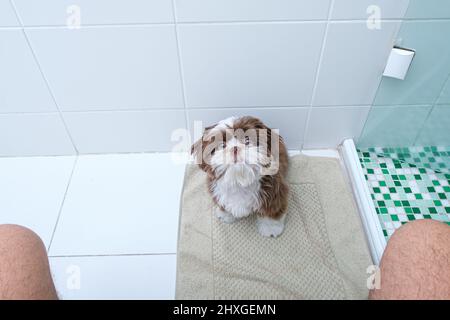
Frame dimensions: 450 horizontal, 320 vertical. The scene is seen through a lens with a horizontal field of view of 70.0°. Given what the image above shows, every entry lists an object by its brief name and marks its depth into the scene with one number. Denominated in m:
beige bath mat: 1.13
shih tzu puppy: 0.95
